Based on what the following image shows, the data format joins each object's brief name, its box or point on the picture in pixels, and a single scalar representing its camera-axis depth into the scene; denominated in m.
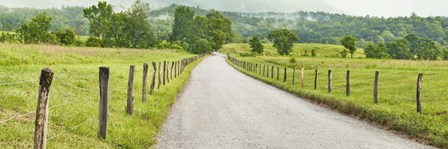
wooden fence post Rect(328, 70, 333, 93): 22.86
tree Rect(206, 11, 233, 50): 163.48
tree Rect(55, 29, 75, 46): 110.12
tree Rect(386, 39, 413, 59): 153.50
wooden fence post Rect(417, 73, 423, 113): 14.76
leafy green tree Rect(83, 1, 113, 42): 120.62
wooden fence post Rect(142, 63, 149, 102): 16.43
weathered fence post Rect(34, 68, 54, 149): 5.93
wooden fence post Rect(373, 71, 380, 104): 17.66
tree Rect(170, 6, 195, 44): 148.99
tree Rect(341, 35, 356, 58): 142.12
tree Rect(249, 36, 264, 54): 144.62
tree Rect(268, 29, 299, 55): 151.50
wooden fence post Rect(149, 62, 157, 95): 19.65
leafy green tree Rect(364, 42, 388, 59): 145.38
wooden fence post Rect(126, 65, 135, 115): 13.05
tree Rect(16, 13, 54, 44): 104.96
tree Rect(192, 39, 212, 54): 129.26
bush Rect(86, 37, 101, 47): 112.77
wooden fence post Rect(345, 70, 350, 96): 20.64
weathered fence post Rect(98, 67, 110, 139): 9.77
